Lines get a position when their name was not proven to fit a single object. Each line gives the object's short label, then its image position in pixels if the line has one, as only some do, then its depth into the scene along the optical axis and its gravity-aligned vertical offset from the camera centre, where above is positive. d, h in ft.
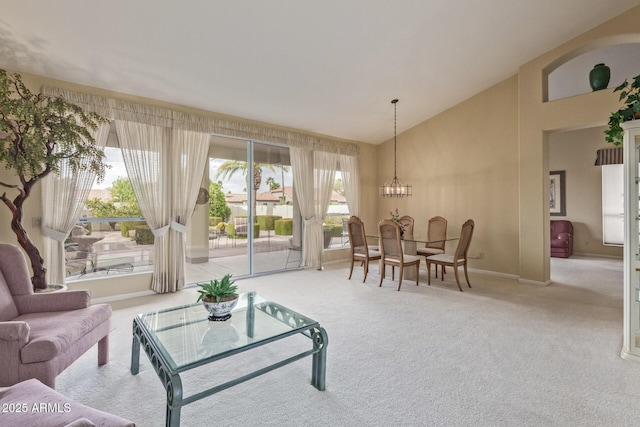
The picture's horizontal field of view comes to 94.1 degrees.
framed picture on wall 24.34 +1.61
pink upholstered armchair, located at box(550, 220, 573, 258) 22.50 -1.91
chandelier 16.30 +1.92
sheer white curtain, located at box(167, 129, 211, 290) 13.76 +1.47
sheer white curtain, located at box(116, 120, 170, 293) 12.67 +1.73
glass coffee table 5.06 -2.58
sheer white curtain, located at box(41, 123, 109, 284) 10.96 +0.28
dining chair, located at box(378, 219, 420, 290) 14.05 -1.69
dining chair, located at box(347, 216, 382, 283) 15.71 -1.54
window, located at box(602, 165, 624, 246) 21.45 +0.61
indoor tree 8.28 +2.29
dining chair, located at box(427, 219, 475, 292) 13.98 -1.96
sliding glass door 15.56 +0.22
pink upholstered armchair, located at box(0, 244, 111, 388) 5.35 -2.26
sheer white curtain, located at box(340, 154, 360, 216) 20.84 +2.50
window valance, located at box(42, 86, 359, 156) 11.62 +4.57
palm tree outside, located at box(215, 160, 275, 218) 15.78 +2.49
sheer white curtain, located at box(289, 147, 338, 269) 18.48 +1.63
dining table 15.44 -1.67
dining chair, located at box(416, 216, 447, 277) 17.24 -1.19
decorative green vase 12.92 +5.96
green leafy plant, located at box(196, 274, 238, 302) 6.87 -1.75
